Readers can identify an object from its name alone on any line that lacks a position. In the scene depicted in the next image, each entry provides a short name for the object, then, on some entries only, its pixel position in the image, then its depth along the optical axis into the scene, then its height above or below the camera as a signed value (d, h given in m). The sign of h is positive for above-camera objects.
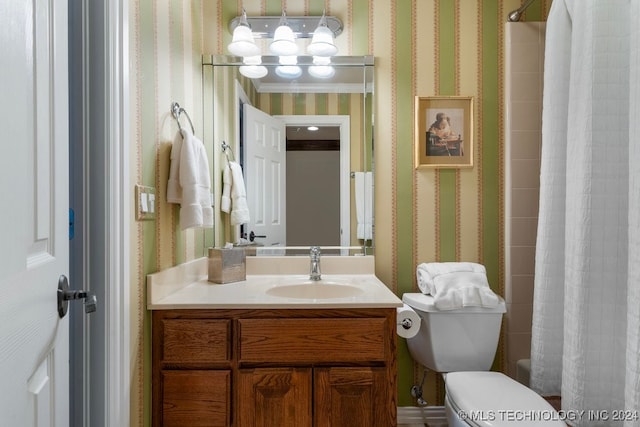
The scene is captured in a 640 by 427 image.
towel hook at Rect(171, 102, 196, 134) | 1.50 +0.37
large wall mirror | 1.92 +0.28
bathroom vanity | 1.34 -0.56
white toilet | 1.33 -0.69
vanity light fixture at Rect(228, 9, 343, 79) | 1.84 +0.80
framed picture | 1.93 +0.37
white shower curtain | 1.23 -0.05
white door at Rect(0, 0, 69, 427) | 0.56 -0.01
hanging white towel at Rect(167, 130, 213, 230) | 1.44 +0.09
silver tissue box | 1.66 -0.27
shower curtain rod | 1.78 +0.93
